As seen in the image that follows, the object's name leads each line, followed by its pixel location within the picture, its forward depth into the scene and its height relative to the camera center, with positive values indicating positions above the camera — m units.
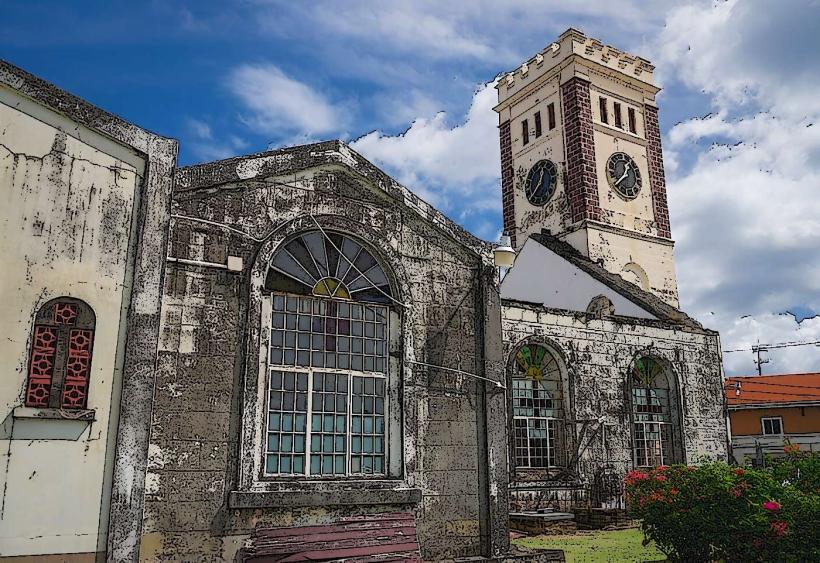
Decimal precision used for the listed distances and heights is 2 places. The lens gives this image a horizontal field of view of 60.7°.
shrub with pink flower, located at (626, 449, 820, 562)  9.19 -0.69
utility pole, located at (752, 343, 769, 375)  45.28 +6.20
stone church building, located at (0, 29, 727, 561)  7.46 +1.36
